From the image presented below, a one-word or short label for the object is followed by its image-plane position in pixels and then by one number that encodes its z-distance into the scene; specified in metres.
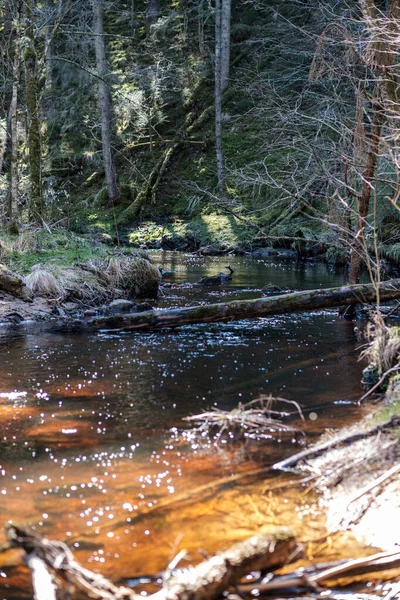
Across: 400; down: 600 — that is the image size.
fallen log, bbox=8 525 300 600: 2.44
